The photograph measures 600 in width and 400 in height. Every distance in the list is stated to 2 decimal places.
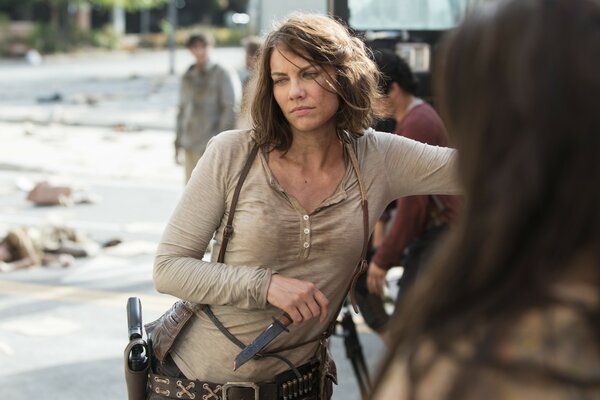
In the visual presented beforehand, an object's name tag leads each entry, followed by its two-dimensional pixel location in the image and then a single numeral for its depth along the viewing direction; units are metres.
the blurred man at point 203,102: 14.16
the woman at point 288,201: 3.97
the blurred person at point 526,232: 1.72
